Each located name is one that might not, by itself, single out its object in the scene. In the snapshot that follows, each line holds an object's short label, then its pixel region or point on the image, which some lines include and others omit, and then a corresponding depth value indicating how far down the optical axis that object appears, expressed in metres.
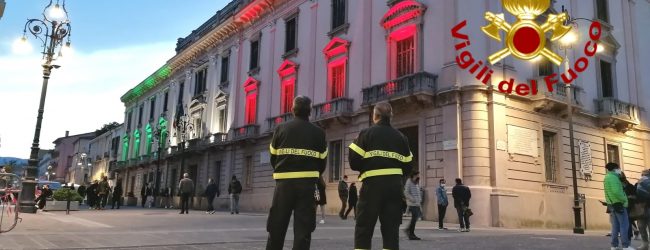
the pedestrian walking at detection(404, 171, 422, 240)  10.35
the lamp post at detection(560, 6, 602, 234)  16.08
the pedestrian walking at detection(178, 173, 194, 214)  20.73
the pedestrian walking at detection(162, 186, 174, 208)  33.34
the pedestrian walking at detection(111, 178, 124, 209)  25.80
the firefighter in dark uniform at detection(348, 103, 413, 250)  4.70
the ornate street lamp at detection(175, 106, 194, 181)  37.63
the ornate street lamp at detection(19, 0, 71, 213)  17.61
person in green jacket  8.75
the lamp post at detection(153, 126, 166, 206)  37.63
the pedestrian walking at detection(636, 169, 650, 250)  9.09
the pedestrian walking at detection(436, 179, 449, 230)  14.14
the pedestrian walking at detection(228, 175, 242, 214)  22.25
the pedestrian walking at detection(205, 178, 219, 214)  23.11
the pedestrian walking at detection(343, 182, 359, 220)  18.36
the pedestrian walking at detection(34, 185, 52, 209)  22.19
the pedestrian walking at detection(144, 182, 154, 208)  33.73
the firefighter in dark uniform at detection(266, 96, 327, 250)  4.56
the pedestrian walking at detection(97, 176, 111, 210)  23.41
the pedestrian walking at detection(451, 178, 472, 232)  13.73
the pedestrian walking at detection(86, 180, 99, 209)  24.05
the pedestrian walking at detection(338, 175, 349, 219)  18.58
